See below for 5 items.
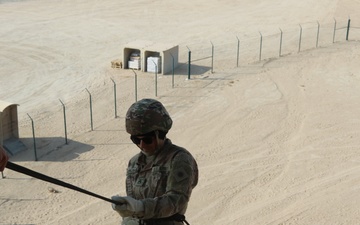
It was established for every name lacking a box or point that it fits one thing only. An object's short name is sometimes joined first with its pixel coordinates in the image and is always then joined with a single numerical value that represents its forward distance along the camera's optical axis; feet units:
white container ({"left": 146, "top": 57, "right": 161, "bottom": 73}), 81.59
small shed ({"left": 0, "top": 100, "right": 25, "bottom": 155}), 55.47
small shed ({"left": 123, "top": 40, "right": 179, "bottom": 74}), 82.00
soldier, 14.25
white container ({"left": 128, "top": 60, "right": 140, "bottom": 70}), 83.97
